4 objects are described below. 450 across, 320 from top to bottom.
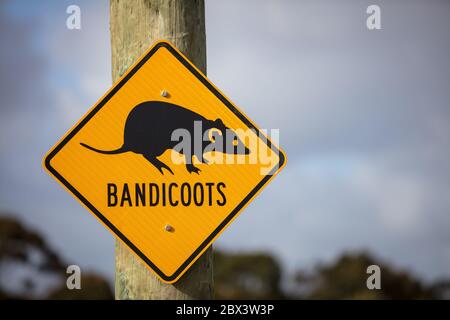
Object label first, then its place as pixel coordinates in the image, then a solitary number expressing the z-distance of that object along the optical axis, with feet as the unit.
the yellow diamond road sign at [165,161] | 22.75
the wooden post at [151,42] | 22.79
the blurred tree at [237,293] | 148.97
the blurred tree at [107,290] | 121.25
